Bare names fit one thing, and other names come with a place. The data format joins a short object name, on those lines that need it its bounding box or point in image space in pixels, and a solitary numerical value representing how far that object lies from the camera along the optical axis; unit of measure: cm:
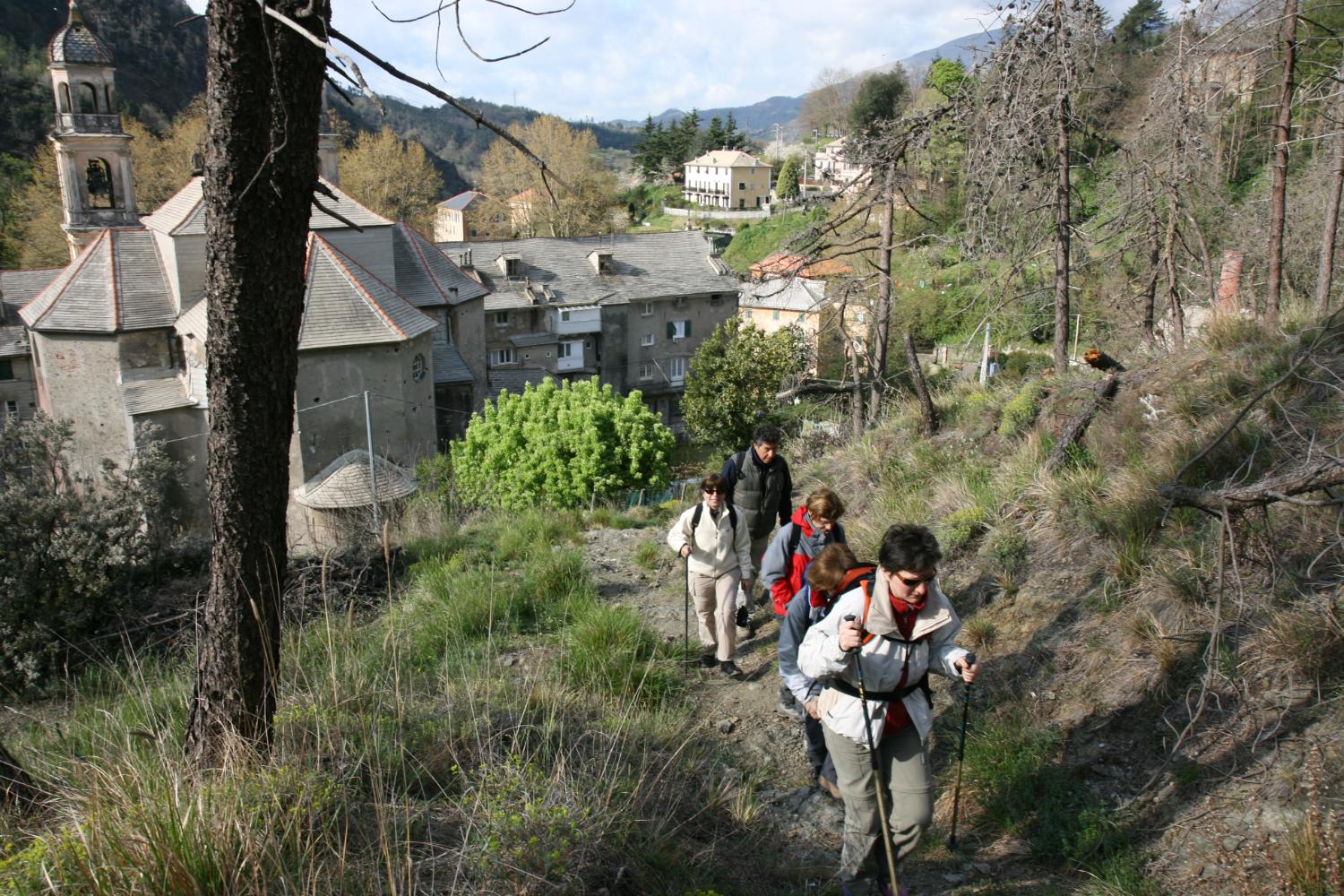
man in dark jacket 631
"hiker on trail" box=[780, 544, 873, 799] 410
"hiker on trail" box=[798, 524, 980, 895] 355
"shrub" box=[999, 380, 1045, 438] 829
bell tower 2511
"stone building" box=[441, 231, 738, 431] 3938
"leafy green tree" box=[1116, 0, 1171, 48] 3136
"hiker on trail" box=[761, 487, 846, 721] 507
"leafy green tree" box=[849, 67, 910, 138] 5541
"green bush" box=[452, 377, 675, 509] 1573
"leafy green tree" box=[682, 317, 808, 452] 2819
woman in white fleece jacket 574
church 2080
